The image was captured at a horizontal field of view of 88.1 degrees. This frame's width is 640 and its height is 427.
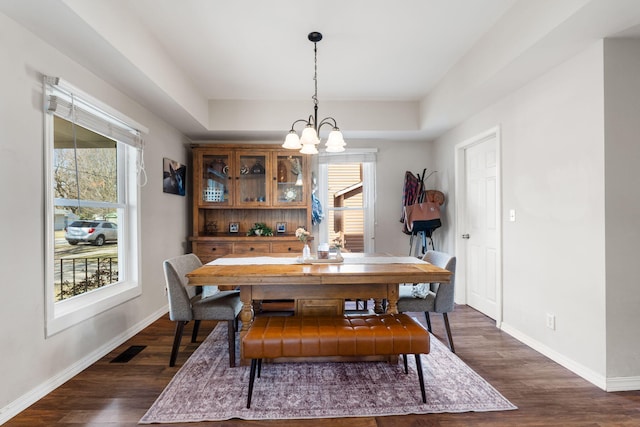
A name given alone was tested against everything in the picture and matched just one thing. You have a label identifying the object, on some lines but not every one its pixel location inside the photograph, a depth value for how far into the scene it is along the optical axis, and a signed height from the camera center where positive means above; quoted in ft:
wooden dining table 7.13 -1.36
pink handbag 13.98 +0.11
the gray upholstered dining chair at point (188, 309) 7.93 -2.27
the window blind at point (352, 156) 15.98 +2.85
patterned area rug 6.14 -3.63
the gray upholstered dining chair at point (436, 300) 8.63 -2.26
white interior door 11.40 -0.46
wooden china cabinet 14.35 +1.31
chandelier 8.39 +1.95
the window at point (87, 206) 7.12 +0.28
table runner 8.75 -1.24
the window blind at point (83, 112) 6.92 +2.52
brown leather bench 6.30 -2.44
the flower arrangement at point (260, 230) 14.98 -0.66
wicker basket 14.84 +0.95
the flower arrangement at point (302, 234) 9.21 -0.53
